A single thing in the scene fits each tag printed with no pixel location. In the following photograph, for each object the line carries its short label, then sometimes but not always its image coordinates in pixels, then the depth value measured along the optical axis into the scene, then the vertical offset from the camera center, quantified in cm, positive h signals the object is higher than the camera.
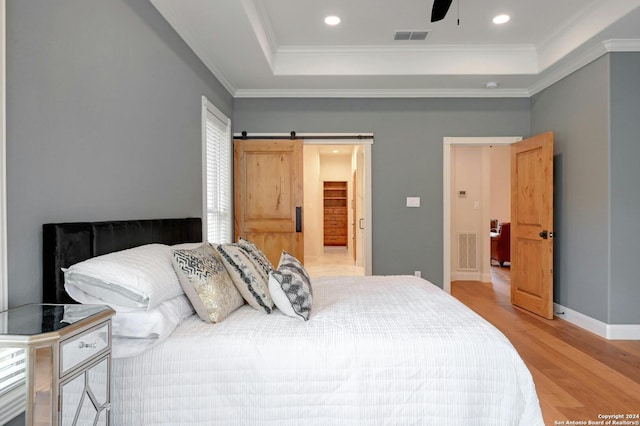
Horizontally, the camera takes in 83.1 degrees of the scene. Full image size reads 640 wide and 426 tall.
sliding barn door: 450 +18
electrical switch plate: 463 +7
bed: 145 -69
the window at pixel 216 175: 350 +38
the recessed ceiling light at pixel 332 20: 332 +177
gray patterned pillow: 180 -43
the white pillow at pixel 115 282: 143 -29
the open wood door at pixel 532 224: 391 -19
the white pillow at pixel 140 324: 144 -46
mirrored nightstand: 94 -43
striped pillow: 194 -38
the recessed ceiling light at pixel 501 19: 331 +176
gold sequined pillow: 173 -37
